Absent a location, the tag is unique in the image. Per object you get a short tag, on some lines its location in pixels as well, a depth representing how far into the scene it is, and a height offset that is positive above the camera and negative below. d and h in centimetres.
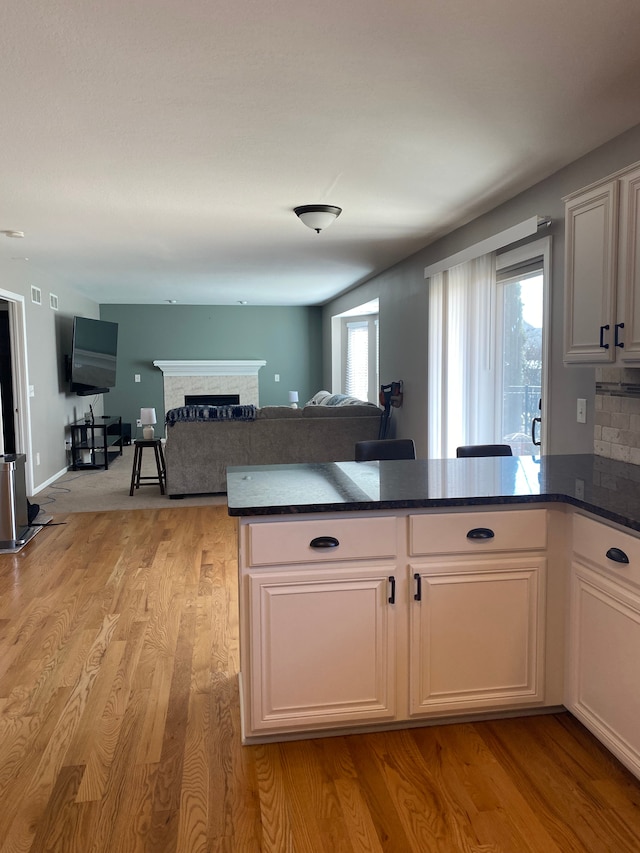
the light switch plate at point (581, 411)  341 -19
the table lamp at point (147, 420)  679 -41
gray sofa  637 -61
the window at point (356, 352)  920 +41
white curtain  483 +17
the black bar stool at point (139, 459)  661 -82
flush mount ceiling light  430 +111
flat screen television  809 +34
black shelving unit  825 -83
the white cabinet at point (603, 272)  243 +42
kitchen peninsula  215 -78
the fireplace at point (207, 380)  1112 +1
